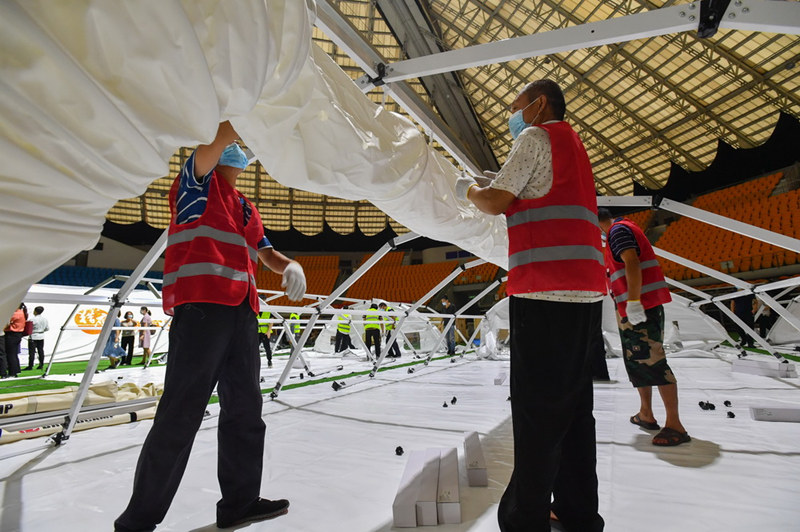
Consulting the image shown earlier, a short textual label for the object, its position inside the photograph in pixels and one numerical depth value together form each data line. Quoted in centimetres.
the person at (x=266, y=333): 847
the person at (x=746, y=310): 1009
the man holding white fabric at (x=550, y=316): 136
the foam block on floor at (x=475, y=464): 187
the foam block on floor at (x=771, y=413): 271
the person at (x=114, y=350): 842
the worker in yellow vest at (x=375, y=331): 918
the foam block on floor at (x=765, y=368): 469
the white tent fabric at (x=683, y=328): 792
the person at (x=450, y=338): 1077
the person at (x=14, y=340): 718
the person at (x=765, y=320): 1075
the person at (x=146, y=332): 868
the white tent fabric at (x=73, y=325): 999
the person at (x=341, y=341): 1105
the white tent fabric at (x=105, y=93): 56
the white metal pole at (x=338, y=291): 409
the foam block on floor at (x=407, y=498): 149
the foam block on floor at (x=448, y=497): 152
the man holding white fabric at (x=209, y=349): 140
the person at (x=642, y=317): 257
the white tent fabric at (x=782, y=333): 875
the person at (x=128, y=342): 945
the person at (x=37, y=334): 829
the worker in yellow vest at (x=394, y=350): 1015
